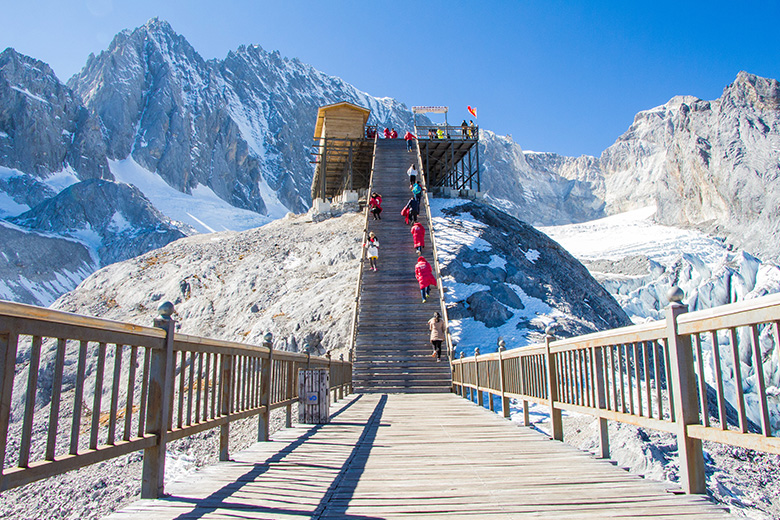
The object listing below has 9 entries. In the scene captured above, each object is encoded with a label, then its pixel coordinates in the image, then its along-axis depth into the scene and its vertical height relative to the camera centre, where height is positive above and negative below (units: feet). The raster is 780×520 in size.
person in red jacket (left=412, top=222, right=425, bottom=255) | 66.39 +14.64
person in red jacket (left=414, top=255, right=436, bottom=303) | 55.72 +8.04
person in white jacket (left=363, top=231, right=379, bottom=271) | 62.95 +12.36
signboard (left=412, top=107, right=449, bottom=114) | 128.57 +59.61
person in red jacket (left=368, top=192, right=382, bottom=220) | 76.33 +21.67
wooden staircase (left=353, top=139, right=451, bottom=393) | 47.67 +2.61
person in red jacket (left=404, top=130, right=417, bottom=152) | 108.44 +43.52
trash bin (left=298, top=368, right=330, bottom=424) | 26.25 -2.09
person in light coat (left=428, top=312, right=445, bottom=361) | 47.60 +2.11
